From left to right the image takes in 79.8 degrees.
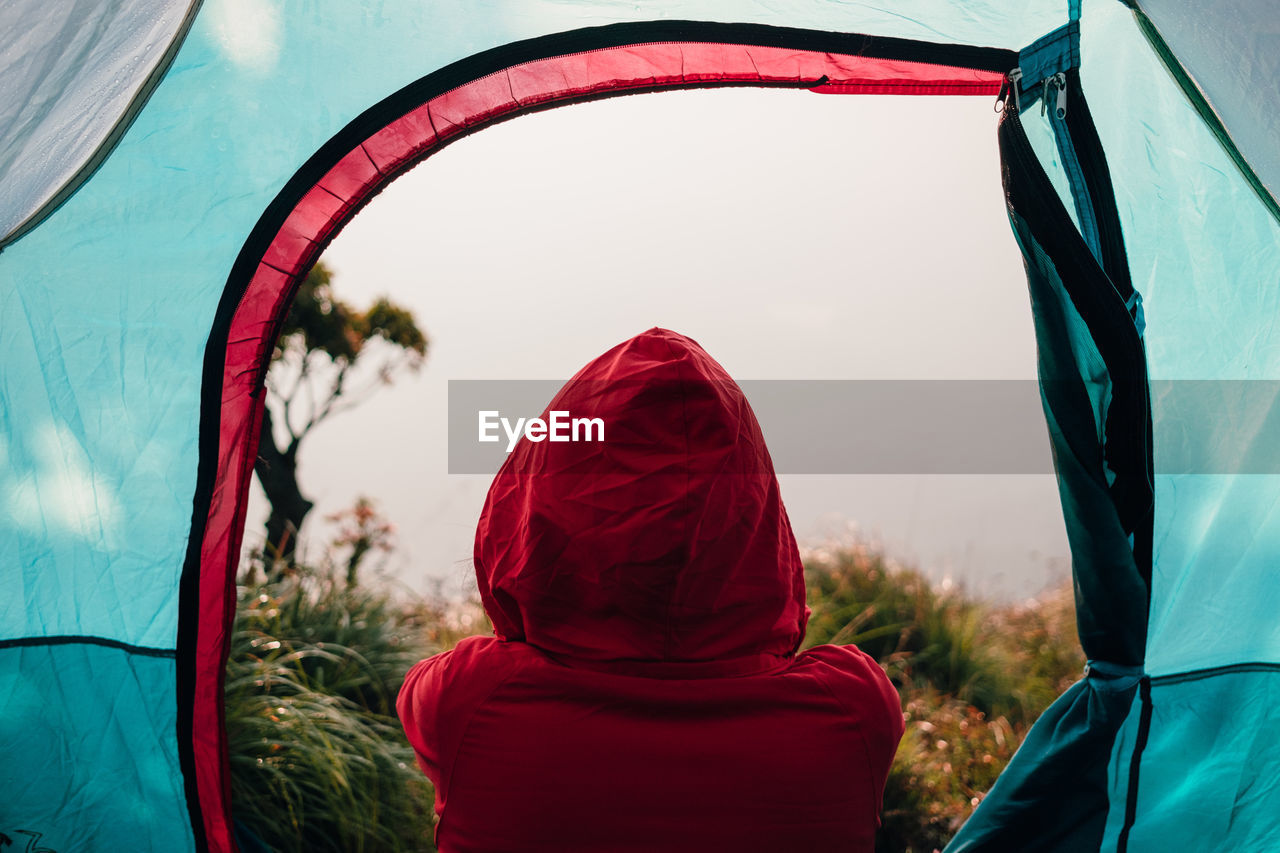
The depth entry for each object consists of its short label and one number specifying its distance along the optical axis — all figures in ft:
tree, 11.94
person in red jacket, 3.39
